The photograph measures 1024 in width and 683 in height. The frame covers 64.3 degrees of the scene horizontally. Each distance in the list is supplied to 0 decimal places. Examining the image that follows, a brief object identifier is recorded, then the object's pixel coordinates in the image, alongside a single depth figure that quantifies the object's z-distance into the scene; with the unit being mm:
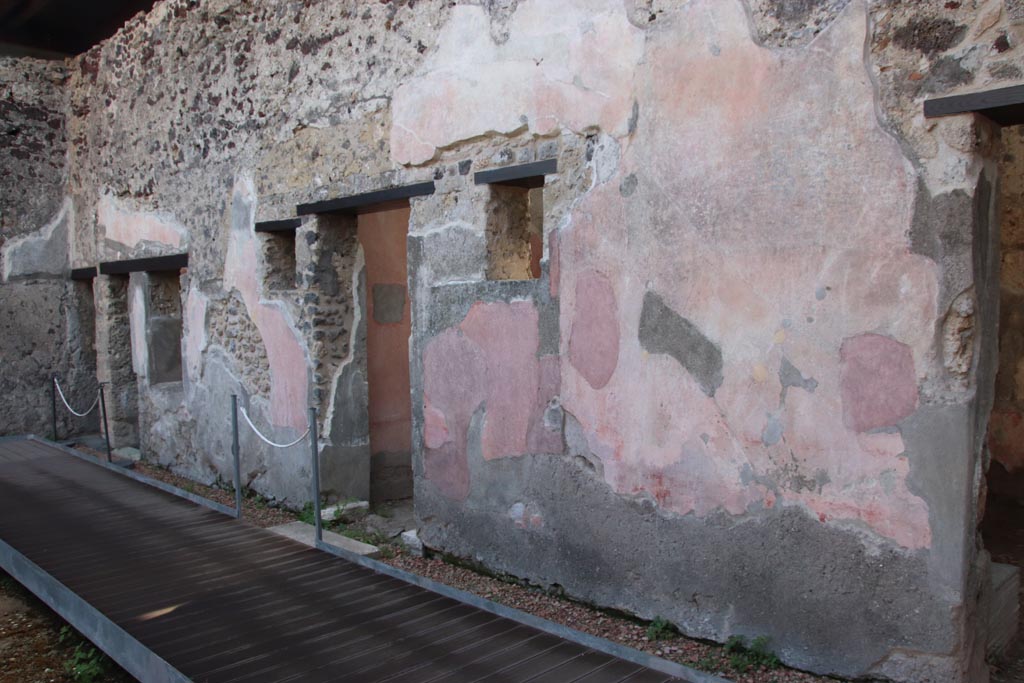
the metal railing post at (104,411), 7244
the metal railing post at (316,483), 4504
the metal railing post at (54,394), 8297
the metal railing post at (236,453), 5172
